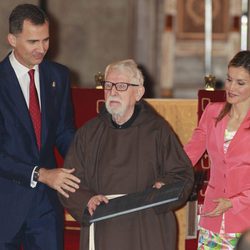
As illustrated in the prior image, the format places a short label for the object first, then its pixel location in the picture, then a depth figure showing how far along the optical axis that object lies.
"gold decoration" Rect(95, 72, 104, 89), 12.14
